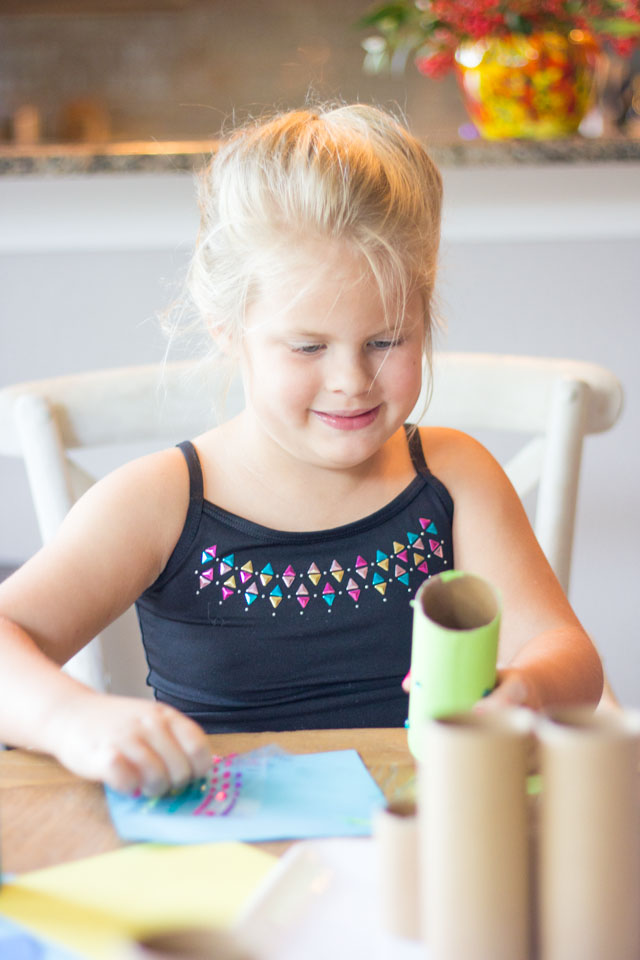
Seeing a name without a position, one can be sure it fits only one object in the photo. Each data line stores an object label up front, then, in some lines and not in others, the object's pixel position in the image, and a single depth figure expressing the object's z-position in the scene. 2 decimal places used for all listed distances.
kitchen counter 1.58
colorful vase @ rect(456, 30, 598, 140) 1.54
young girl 0.90
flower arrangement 1.51
